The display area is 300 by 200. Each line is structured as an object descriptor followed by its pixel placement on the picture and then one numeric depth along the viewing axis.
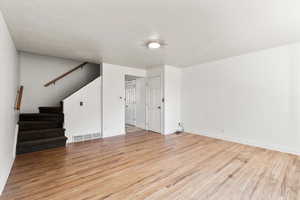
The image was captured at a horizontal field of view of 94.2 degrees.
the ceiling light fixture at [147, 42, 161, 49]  2.87
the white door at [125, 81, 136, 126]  6.29
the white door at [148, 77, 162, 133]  4.98
